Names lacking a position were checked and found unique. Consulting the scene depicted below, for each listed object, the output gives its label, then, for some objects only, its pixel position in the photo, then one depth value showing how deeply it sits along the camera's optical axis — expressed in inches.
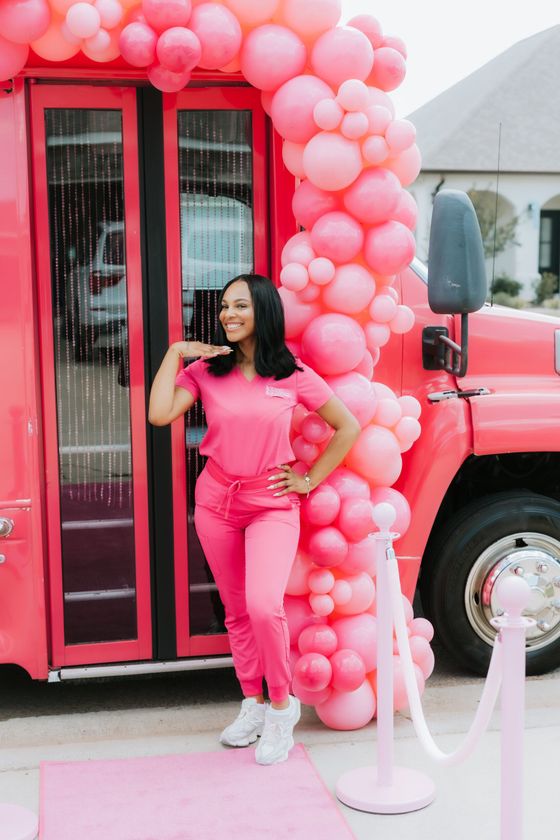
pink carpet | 131.3
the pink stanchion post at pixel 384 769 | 136.5
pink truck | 159.5
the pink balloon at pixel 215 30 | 147.3
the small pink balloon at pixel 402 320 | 158.9
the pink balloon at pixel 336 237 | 152.0
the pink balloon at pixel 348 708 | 158.9
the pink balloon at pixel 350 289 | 153.3
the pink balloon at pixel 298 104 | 149.6
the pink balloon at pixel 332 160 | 148.4
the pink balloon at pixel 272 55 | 149.8
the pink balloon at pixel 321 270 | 152.2
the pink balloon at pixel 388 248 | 152.9
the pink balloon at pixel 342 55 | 148.5
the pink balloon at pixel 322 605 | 156.1
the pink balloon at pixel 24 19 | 143.3
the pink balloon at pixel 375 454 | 156.4
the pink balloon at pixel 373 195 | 151.4
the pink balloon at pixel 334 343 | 152.8
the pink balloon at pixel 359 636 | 157.2
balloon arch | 146.5
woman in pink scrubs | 147.6
